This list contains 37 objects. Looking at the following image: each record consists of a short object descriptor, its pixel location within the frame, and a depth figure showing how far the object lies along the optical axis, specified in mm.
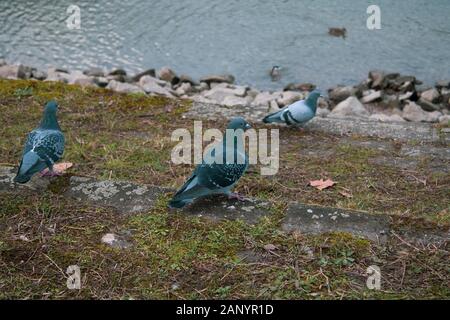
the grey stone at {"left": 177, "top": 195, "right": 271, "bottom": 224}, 3482
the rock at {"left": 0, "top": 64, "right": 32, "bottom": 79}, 8805
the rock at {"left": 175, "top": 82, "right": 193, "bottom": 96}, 8820
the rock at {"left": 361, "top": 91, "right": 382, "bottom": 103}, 8648
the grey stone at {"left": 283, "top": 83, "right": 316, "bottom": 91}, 9125
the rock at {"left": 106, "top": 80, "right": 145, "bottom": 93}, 7984
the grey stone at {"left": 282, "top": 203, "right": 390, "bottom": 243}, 3285
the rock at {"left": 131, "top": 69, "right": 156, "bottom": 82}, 9320
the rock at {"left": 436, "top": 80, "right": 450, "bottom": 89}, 9133
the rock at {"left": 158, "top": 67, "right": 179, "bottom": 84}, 9344
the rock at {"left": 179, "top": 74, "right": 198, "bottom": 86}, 9367
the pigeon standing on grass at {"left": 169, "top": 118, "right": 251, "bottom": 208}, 3477
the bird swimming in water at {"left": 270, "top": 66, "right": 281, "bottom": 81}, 9641
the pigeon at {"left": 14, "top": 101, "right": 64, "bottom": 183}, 3746
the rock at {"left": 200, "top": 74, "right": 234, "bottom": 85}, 9242
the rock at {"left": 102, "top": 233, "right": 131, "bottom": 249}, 3250
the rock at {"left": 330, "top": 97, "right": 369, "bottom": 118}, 7812
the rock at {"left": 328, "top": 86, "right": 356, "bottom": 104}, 8719
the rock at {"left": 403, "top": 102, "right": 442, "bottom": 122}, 7793
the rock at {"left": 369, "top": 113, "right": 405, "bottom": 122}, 7375
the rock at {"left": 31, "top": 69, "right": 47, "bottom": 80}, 9122
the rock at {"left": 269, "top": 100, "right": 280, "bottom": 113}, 7825
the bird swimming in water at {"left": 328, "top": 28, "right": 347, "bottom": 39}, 10914
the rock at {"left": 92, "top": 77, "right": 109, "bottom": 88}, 8771
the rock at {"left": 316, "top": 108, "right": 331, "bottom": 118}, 7382
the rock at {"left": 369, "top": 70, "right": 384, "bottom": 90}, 9102
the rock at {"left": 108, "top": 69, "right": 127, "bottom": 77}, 9438
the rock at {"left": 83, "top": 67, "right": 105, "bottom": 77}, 9469
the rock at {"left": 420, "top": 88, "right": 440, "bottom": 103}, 8617
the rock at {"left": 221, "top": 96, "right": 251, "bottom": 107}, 7950
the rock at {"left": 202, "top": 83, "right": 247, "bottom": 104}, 8417
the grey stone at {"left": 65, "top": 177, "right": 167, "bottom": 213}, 3605
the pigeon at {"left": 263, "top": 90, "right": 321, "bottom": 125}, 5676
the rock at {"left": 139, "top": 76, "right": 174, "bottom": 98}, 8367
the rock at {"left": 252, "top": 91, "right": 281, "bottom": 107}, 8237
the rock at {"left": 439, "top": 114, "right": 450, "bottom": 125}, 7479
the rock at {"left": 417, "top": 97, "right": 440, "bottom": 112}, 8312
